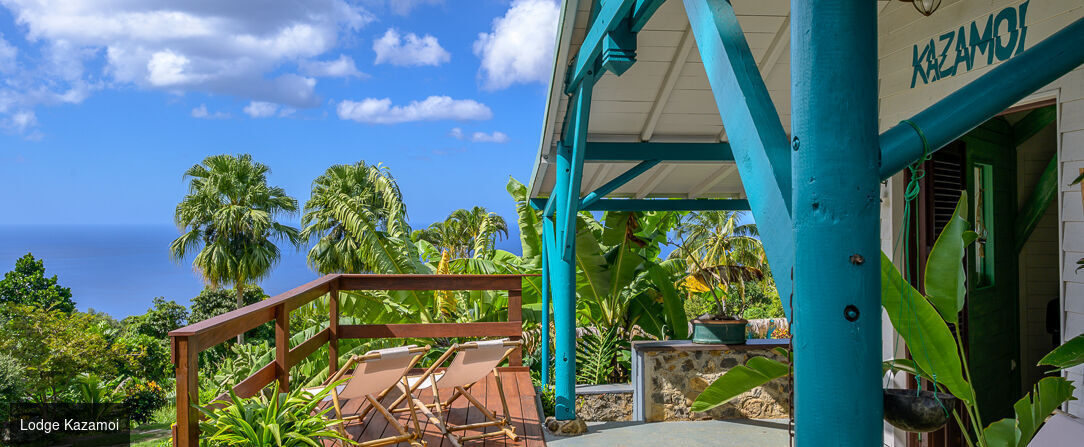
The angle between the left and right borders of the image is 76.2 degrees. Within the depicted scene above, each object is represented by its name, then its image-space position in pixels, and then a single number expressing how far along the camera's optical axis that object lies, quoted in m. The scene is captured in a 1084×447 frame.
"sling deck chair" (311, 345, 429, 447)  3.96
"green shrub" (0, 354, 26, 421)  16.02
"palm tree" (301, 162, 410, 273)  33.19
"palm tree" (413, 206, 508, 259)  37.75
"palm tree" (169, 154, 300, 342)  34.31
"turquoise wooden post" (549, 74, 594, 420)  5.96
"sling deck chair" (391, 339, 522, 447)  4.36
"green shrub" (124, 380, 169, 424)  18.73
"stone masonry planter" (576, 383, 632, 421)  7.74
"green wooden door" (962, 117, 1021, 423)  4.51
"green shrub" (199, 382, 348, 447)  2.98
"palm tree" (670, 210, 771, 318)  25.62
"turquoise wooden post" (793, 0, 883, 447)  1.26
